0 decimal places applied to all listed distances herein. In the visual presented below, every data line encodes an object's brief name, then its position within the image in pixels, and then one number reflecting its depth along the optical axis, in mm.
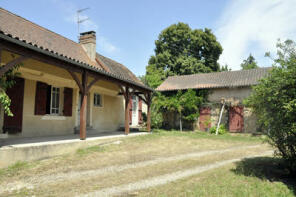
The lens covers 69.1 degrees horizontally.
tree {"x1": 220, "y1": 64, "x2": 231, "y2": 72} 34756
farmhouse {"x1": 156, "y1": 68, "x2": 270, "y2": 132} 14945
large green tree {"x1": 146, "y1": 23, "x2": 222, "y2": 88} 29547
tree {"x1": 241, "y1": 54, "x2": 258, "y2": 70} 48791
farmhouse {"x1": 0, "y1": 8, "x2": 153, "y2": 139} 6902
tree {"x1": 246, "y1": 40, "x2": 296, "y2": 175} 4516
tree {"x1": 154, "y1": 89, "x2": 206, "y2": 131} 16062
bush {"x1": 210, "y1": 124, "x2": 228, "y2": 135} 14984
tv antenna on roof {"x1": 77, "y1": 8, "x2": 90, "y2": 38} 14048
